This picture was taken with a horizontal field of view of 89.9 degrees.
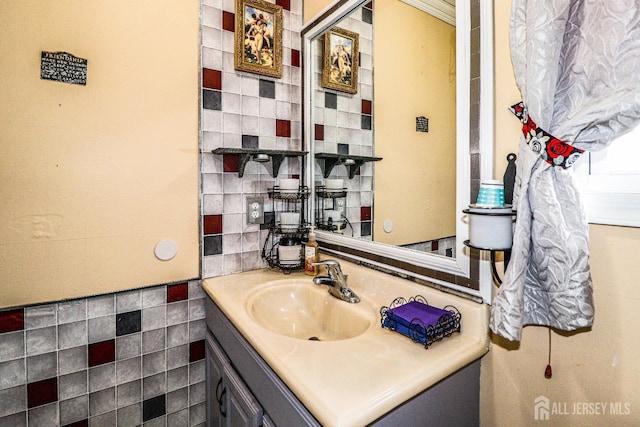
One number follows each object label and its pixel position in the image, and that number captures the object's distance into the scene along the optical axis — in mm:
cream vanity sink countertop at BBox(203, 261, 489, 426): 622
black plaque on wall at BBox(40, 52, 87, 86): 1100
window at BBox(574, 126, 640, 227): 639
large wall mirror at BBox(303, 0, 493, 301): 897
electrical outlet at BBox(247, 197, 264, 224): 1519
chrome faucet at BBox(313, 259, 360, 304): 1175
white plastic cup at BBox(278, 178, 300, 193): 1531
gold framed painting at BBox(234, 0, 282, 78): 1442
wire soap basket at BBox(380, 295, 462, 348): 824
